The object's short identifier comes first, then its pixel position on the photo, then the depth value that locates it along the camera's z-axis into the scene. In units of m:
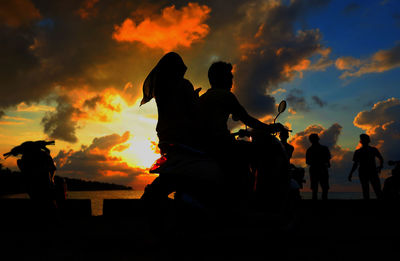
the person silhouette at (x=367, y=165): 11.51
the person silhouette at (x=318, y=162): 11.85
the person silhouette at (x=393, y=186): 11.01
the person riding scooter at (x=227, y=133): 3.94
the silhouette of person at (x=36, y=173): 7.92
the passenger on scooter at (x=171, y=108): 3.87
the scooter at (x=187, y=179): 3.66
